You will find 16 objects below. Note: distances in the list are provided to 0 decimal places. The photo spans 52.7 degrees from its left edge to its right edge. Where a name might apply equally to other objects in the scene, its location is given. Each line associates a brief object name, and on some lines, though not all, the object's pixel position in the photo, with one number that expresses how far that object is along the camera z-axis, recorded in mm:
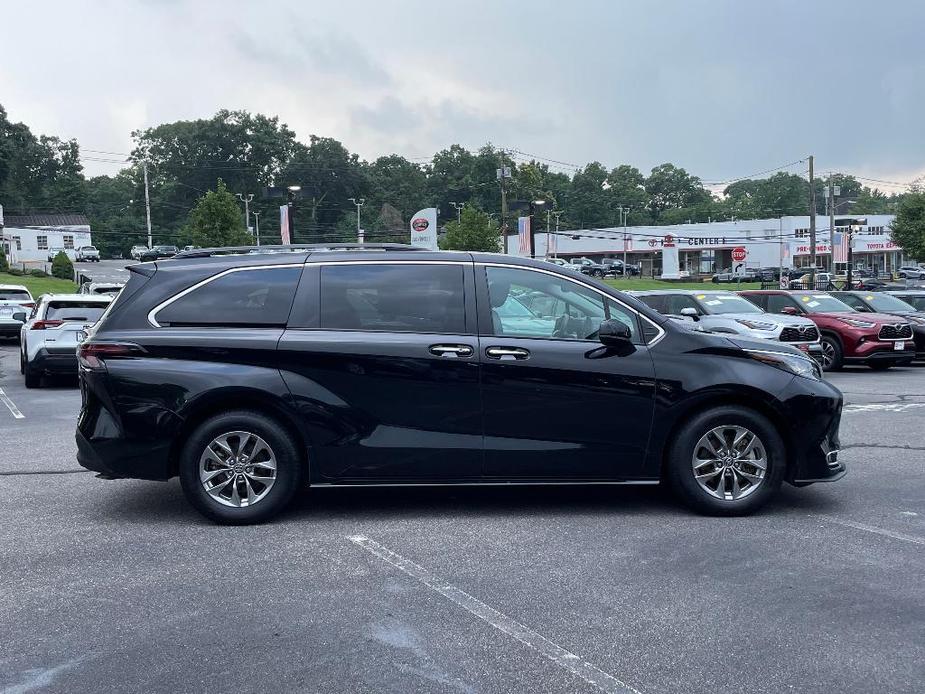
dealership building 89688
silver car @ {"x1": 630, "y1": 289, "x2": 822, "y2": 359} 16922
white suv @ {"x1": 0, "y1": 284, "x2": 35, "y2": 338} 24812
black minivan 6152
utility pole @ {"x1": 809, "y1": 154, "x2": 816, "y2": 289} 56438
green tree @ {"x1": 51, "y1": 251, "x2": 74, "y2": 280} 70688
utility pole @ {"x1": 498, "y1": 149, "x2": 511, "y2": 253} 49975
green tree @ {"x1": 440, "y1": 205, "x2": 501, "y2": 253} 51375
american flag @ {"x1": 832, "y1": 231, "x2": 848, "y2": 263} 72312
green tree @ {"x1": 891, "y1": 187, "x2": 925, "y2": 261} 65375
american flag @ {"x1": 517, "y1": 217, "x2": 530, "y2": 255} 46147
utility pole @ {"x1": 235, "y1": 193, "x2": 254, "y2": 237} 99625
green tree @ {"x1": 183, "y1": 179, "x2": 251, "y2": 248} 56500
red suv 17641
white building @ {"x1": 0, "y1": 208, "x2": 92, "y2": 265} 97688
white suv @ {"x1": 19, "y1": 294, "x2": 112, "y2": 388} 14906
